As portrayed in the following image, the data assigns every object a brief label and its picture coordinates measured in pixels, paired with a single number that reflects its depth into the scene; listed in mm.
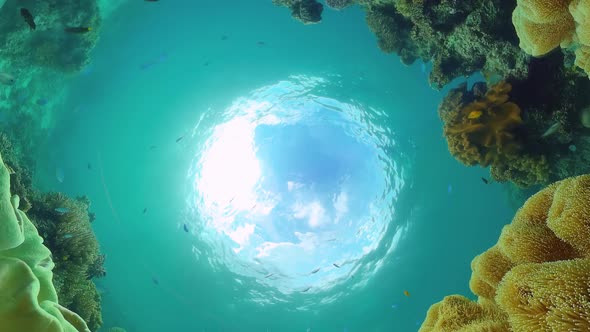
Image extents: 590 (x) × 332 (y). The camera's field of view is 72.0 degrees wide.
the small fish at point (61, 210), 7730
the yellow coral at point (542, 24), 3808
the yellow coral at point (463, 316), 2342
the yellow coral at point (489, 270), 2605
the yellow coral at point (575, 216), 2043
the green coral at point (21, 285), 1372
